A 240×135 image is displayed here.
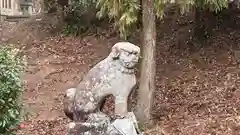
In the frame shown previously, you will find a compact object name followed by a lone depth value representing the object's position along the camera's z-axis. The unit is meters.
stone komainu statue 4.76
